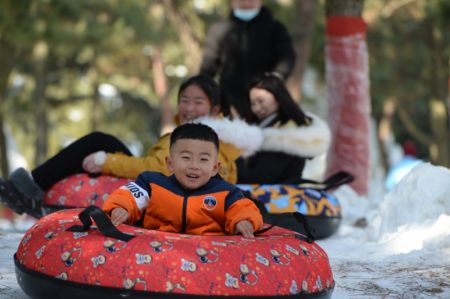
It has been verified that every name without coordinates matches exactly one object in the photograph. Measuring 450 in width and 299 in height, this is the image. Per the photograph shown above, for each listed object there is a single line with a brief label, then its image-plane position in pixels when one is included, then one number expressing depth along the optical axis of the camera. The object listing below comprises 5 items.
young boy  4.11
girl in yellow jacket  6.19
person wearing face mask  8.26
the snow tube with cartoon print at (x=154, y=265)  3.54
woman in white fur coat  6.89
